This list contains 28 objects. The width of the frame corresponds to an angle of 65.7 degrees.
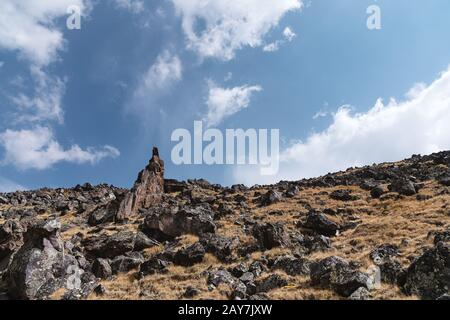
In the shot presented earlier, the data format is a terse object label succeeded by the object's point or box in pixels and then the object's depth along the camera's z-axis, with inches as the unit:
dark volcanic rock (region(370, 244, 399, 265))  791.6
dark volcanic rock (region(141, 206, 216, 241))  1298.0
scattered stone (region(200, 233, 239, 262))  1033.6
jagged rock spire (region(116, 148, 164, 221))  1763.5
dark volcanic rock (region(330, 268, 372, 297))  634.2
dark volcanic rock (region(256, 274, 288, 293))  745.6
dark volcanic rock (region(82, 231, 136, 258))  1130.7
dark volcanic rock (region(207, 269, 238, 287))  802.8
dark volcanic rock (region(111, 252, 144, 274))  992.2
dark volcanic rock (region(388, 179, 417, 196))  1664.6
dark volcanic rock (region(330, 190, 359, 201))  1823.2
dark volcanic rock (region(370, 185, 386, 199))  1781.7
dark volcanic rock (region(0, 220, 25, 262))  1006.4
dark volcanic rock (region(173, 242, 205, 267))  1008.9
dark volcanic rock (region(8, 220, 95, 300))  735.7
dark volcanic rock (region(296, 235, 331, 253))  1028.5
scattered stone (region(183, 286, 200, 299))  741.6
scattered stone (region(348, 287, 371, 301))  598.0
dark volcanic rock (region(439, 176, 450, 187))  1700.7
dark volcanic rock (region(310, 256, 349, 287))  693.9
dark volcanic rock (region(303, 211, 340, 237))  1238.3
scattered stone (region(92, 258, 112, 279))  926.4
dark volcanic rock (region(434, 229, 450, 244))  792.5
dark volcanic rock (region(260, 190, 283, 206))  1916.1
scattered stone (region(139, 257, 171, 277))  950.4
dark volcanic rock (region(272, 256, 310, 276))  801.6
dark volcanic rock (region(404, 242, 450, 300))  570.7
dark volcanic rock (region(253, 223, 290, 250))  1075.3
